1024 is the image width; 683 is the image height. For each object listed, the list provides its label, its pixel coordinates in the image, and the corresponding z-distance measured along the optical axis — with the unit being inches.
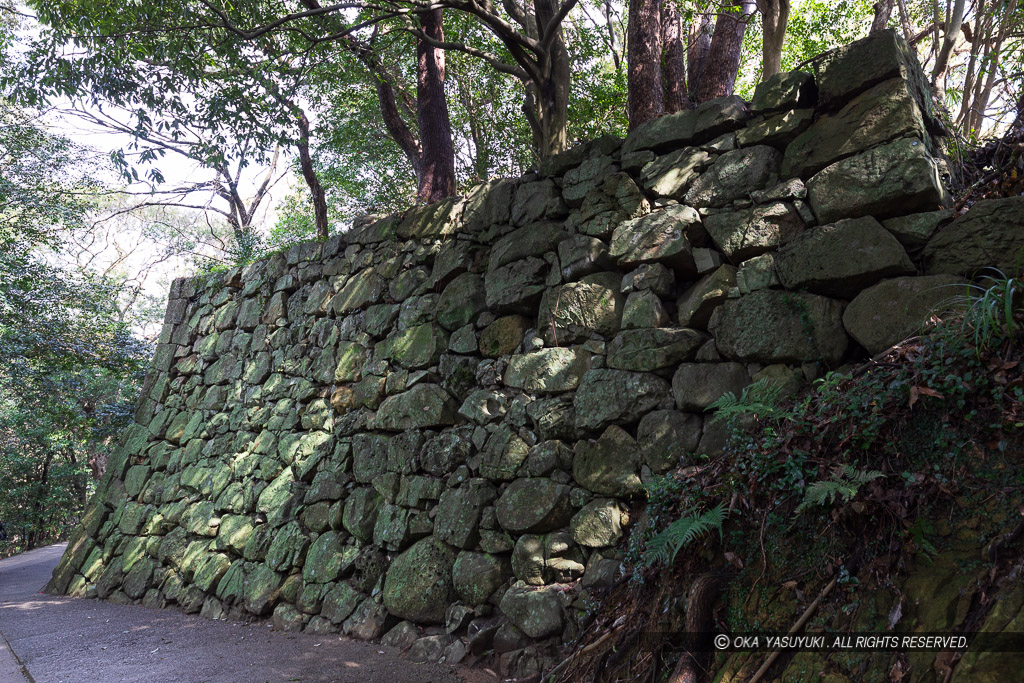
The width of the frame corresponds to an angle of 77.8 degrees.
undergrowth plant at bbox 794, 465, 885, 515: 90.4
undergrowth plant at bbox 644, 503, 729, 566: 103.4
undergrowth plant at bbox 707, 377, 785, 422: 114.3
